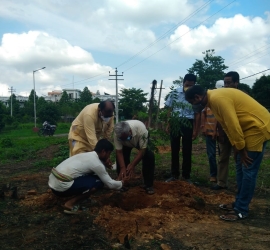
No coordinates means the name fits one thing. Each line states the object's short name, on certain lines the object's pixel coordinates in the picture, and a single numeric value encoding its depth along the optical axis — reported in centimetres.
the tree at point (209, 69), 2892
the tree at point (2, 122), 2832
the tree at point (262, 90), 1886
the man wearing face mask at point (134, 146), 333
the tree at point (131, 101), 3336
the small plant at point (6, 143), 1185
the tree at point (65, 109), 3700
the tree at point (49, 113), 2904
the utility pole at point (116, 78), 2975
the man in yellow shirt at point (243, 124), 271
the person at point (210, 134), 418
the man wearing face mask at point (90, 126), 355
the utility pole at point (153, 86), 1506
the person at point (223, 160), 403
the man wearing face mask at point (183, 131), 403
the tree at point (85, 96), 4801
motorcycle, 2033
